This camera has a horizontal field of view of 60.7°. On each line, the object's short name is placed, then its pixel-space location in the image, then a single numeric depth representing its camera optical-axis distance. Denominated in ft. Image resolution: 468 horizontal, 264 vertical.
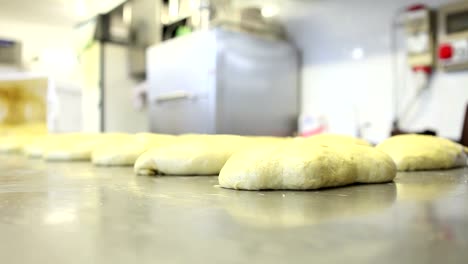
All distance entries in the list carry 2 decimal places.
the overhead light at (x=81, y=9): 13.32
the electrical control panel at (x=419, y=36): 6.88
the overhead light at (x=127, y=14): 12.94
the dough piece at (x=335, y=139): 3.94
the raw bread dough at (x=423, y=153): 3.55
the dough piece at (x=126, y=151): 4.03
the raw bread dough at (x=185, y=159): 3.17
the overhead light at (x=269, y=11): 10.16
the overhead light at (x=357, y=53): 8.19
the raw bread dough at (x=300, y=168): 2.33
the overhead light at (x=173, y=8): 11.67
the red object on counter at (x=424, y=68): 6.91
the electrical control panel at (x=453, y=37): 6.48
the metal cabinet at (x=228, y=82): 8.30
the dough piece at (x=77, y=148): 4.83
